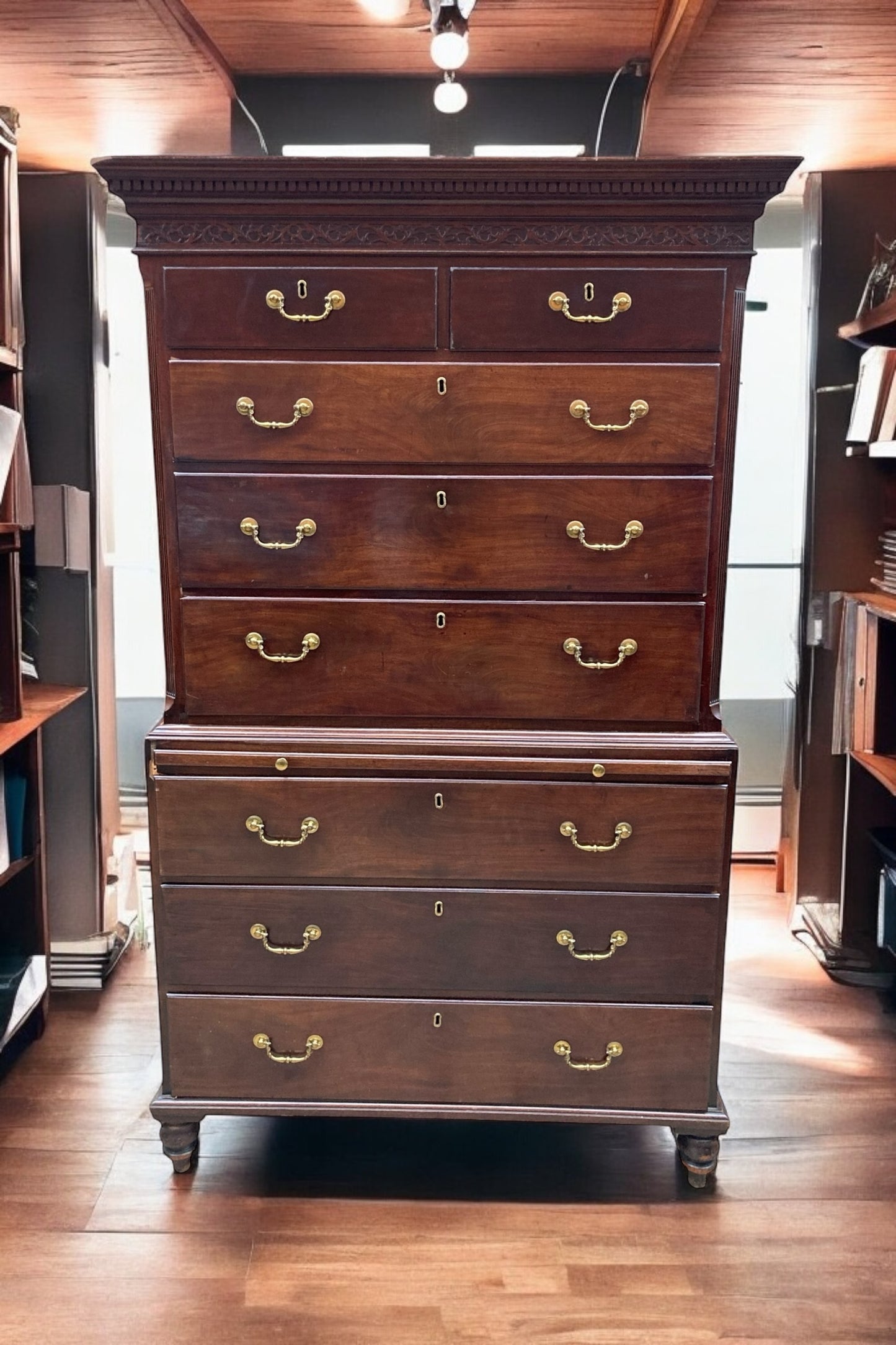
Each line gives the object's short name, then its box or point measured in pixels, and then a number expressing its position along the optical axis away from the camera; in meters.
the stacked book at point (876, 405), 2.65
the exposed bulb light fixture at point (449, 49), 2.03
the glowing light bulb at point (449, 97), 2.46
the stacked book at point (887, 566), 2.79
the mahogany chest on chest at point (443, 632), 1.94
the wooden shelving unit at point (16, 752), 2.39
